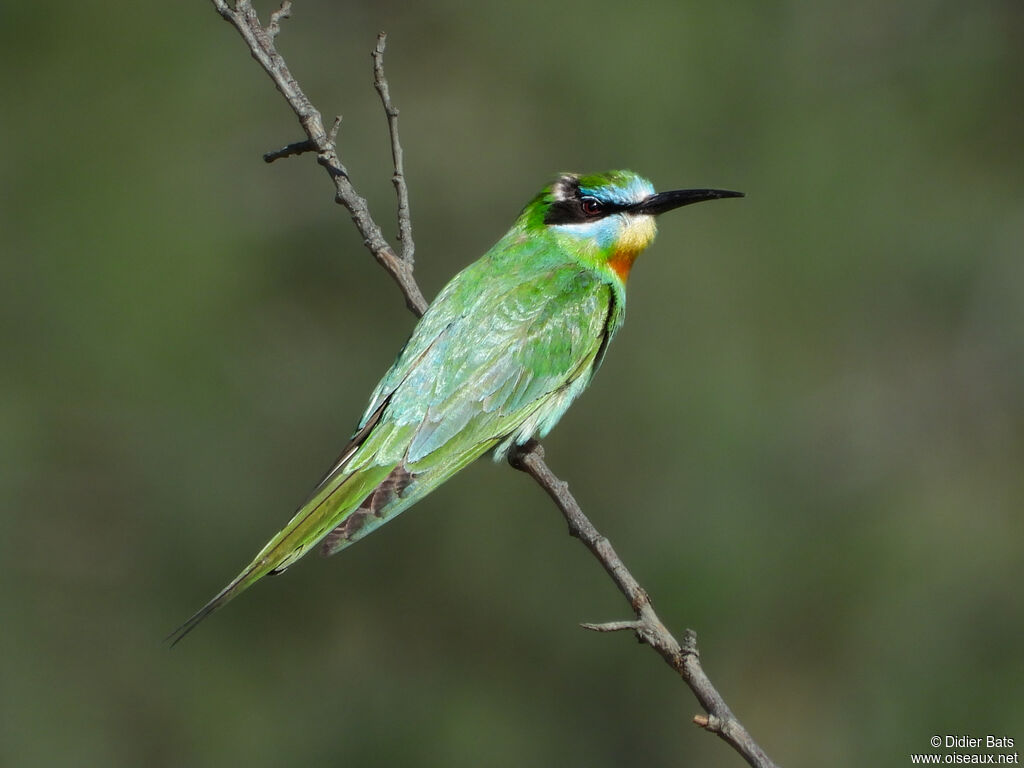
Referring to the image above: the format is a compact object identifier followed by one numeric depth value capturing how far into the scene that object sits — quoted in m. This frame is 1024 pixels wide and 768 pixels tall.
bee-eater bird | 4.61
